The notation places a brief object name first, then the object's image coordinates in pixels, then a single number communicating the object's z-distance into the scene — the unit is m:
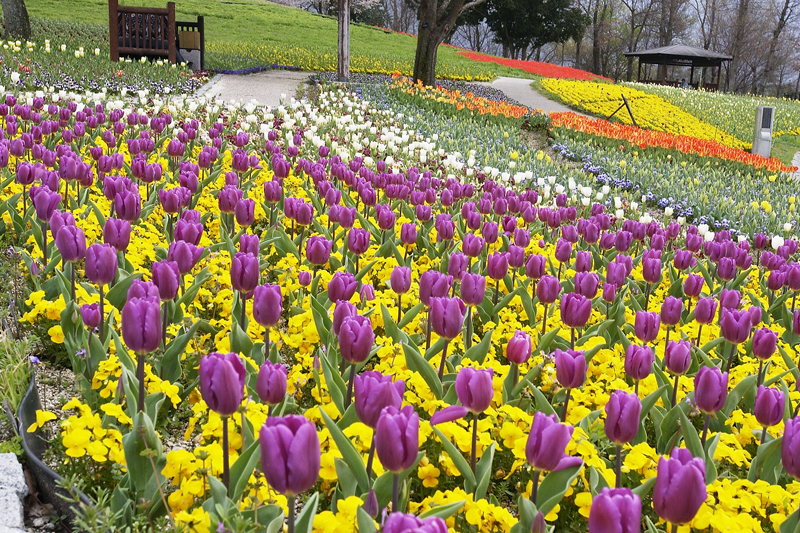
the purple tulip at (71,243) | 2.38
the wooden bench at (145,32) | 14.81
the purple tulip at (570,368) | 2.02
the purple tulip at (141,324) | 1.77
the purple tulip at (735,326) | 2.63
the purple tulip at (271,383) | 1.77
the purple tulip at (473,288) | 2.63
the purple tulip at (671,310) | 2.89
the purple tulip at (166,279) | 2.27
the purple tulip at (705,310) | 2.87
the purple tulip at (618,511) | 1.18
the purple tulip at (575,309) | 2.53
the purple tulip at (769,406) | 1.98
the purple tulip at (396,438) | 1.37
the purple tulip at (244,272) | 2.32
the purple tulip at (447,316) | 2.18
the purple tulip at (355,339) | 1.87
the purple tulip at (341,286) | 2.44
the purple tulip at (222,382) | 1.51
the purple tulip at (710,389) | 1.93
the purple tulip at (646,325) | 2.61
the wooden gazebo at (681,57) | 35.88
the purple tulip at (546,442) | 1.51
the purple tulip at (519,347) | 2.16
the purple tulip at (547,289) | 2.93
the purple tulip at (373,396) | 1.55
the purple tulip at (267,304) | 2.14
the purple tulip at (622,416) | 1.71
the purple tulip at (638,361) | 2.23
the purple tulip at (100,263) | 2.24
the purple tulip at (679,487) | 1.30
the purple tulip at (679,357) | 2.28
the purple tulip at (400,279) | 2.70
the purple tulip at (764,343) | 2.53
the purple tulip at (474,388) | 1.76
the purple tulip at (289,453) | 1.26
